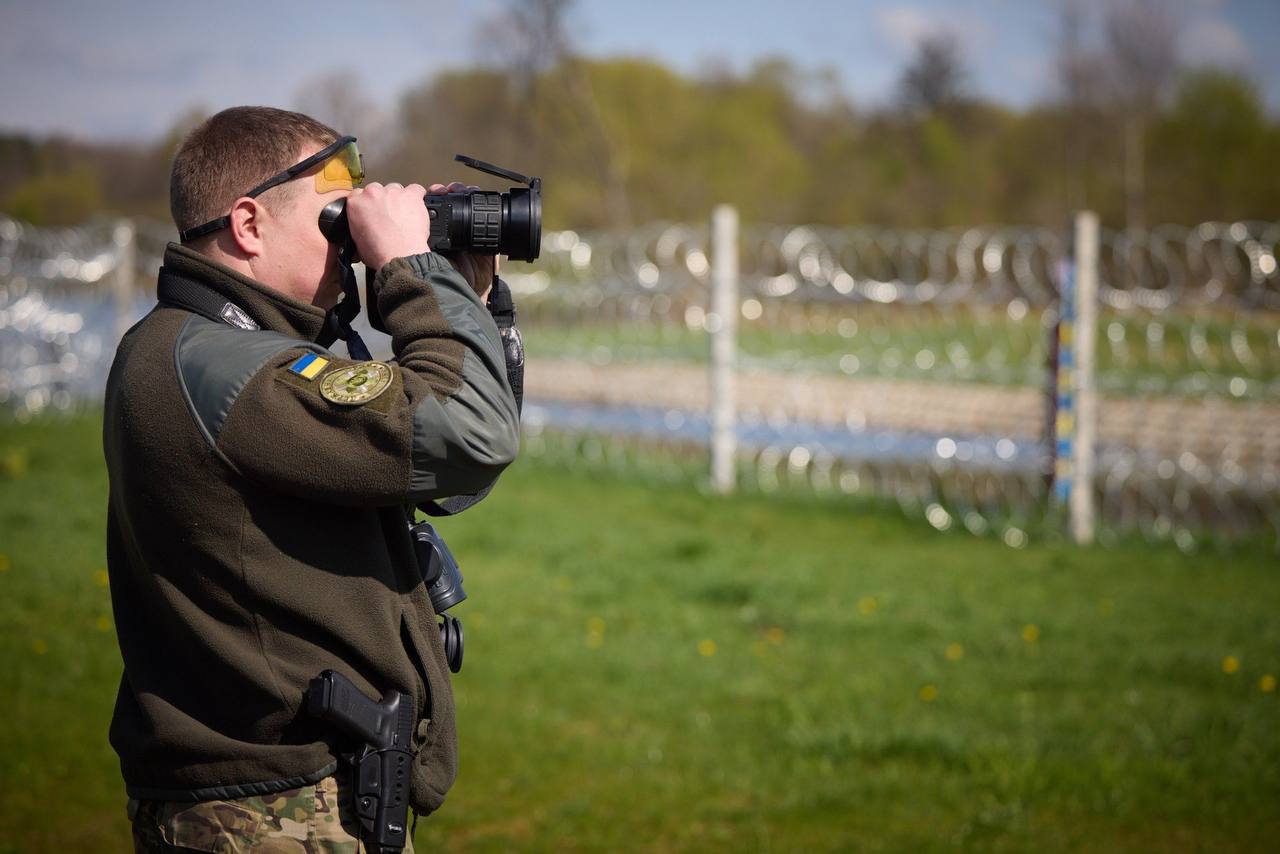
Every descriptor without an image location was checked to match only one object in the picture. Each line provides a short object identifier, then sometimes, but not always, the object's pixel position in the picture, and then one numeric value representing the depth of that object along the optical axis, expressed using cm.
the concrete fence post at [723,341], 1903
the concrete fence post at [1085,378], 1555
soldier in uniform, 355
